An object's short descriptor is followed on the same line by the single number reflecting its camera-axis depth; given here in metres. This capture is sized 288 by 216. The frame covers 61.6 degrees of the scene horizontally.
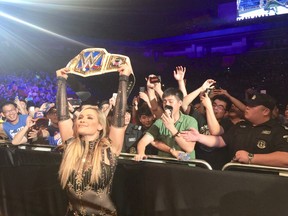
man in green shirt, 2.47
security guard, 2.00
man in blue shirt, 3.54
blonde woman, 1.82
